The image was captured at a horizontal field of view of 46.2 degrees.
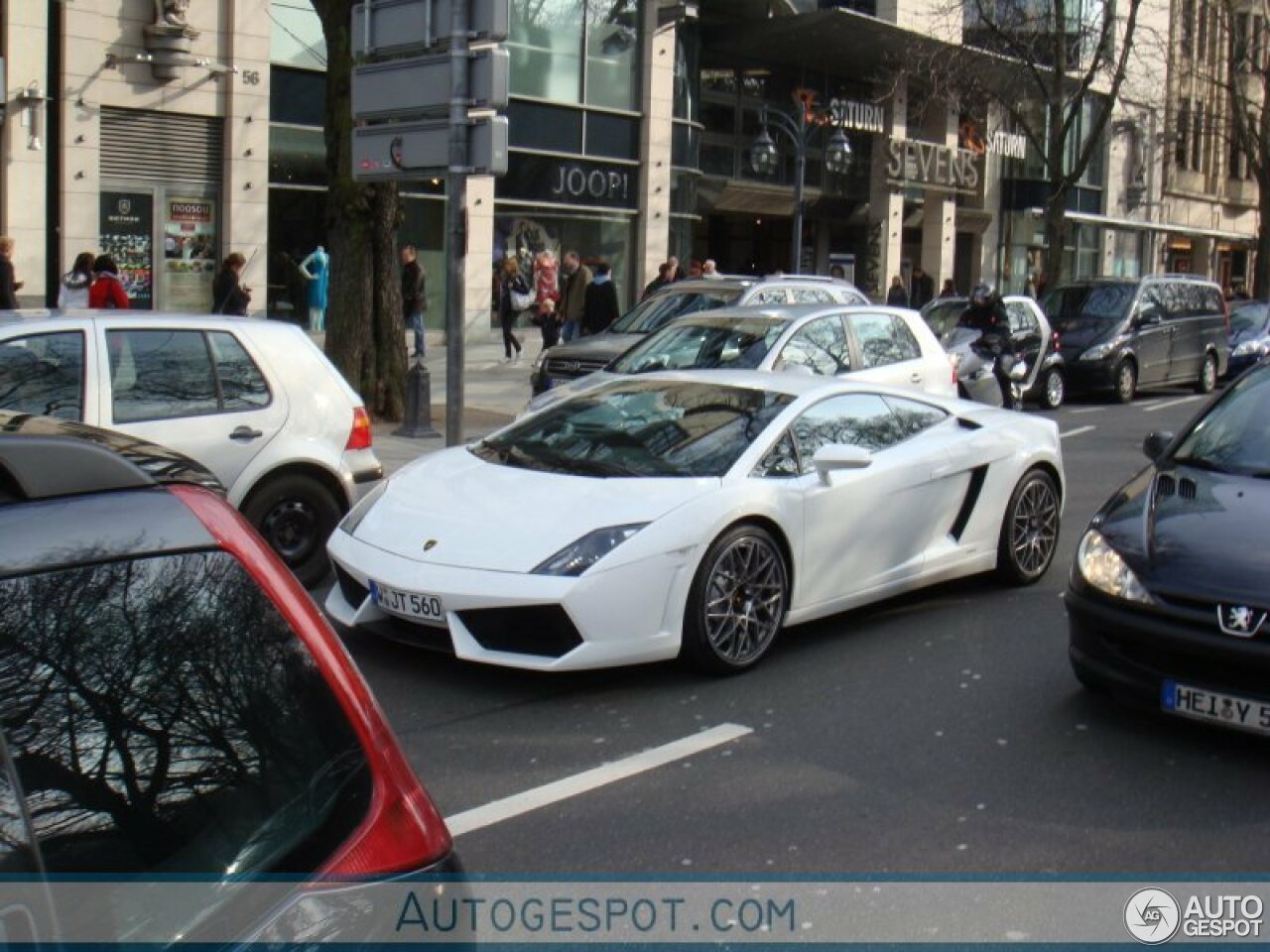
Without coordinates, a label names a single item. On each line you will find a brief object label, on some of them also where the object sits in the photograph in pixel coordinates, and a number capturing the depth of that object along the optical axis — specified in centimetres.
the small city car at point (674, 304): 1517
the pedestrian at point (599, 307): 1964
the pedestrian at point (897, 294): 2831
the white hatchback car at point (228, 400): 735
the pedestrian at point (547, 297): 2159
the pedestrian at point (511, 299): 2300
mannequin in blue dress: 2241
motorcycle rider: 1819
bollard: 1435
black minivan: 2084
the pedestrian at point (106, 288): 1517
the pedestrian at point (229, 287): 1802
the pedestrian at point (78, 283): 1584
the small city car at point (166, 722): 184
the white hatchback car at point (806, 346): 1198
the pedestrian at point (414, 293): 2022
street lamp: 2320
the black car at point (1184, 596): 519
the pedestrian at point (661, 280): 2081
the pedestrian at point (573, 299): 2020
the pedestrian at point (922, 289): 3136
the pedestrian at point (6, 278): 1562
